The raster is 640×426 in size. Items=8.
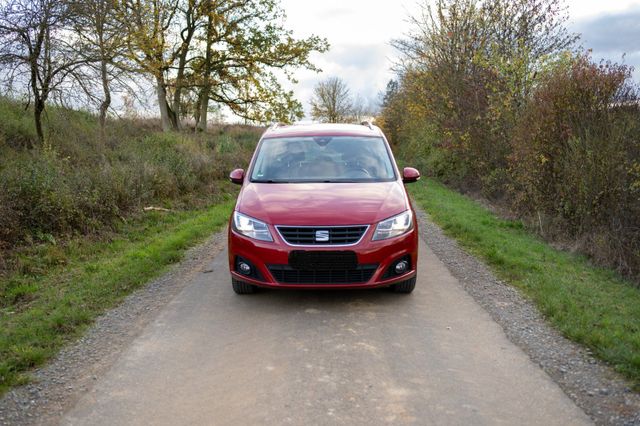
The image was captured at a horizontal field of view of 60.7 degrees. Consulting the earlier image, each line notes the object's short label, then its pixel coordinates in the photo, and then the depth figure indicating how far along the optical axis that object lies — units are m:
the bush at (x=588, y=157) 8.41
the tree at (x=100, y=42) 11.94
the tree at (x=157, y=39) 17.12
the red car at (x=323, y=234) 5.35
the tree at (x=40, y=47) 11.05
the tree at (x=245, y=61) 27.70
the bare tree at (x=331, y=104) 63.59
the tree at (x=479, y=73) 13.81
